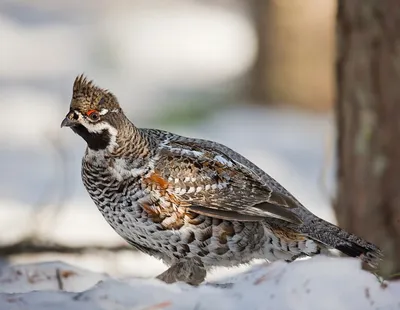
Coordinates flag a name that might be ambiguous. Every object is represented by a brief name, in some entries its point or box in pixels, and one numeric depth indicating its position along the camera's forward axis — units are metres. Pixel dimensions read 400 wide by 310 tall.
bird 7.89
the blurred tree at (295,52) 24.80
